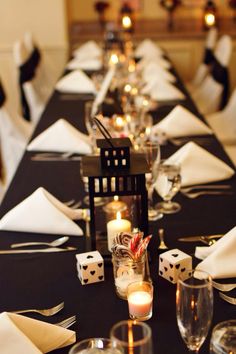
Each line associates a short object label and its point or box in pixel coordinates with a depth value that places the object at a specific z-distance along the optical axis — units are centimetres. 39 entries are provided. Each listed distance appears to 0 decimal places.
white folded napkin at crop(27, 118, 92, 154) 250
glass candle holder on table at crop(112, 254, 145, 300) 133
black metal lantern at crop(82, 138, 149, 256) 150
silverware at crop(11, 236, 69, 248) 166
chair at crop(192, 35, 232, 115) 443
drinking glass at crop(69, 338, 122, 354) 107
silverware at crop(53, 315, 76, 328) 127
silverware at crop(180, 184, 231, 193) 204
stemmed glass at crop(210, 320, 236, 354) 112
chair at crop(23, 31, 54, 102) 490
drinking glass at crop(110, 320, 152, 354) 86
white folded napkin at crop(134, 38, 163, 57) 493
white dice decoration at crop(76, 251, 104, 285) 142
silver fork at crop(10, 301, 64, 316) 132
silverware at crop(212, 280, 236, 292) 139
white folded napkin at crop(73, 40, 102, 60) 491
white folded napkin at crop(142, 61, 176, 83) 374
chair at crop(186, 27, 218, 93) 530
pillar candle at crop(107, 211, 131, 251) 153
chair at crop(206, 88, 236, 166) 368
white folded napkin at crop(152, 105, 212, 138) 268
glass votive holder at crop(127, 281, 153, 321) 126
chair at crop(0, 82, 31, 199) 340
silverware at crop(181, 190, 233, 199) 198
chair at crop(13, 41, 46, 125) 431
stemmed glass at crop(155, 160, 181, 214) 185
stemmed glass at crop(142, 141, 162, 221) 181
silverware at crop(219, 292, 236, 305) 134
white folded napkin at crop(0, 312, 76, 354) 113
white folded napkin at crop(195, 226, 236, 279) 144
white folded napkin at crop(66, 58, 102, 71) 451
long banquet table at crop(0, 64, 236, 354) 128
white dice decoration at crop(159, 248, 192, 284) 141
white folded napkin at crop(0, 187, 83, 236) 171
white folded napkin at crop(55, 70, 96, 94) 374
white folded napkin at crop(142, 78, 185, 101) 348
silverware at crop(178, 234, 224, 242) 166
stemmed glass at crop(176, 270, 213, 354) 105
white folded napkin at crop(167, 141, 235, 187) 209
